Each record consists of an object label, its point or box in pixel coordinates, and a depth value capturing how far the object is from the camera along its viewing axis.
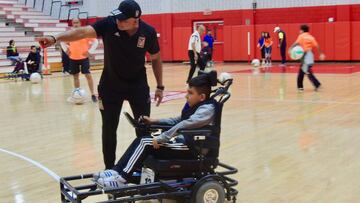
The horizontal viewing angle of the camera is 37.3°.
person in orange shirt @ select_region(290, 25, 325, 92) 13.11
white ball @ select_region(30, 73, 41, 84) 18.81
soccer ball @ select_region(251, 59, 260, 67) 24.53
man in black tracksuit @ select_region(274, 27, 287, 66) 25.83
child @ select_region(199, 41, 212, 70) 17.15
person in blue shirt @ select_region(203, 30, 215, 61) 24.68
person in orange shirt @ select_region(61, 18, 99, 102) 12.03
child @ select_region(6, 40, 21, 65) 23.29
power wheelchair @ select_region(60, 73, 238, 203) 4.30
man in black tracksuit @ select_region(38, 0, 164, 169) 4.60
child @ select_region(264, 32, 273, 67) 26.08
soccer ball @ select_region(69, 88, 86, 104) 12.16
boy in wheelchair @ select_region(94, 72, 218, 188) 4.33
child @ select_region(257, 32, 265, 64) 26.36
